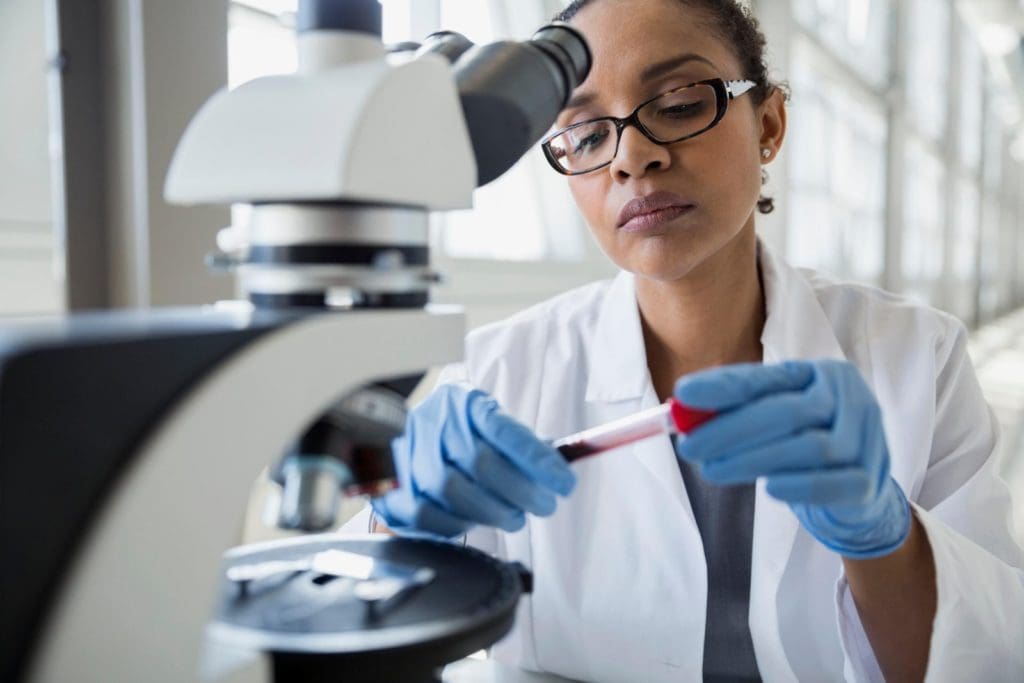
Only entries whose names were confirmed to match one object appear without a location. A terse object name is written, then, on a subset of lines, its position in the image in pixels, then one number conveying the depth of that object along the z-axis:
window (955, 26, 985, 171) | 9.88
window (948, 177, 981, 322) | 10.16
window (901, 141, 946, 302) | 8.29
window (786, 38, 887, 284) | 5.47
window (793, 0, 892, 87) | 4.58
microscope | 0.34
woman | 0.76
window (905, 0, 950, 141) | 7.07
